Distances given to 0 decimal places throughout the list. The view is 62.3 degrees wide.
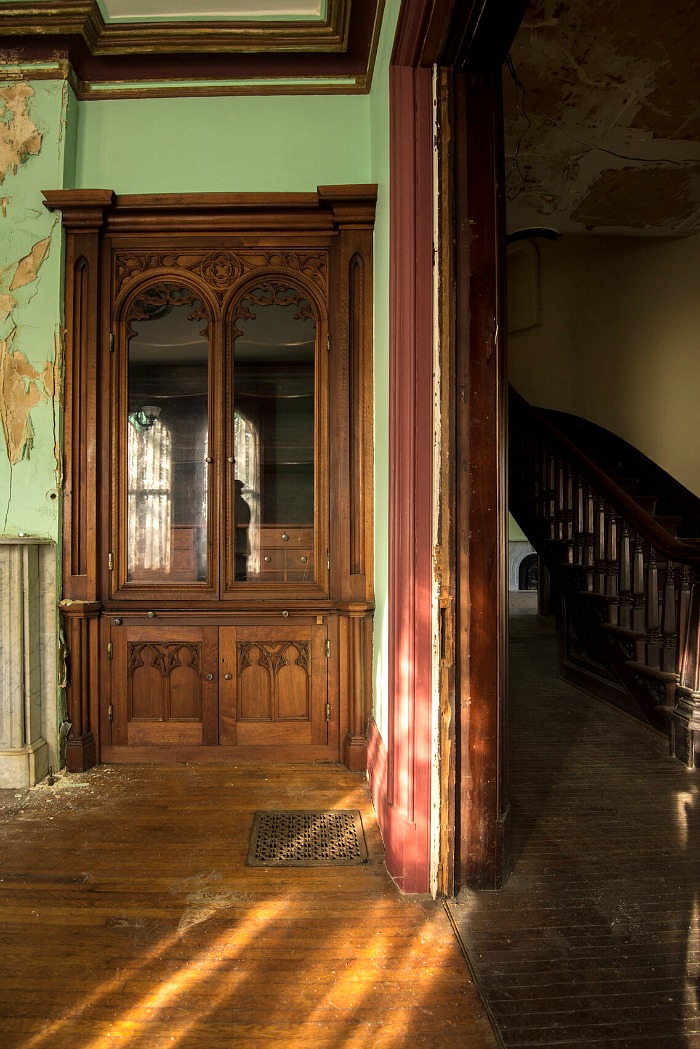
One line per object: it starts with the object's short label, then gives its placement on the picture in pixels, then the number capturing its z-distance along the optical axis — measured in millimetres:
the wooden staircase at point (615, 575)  2994
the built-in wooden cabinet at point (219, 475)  2662
